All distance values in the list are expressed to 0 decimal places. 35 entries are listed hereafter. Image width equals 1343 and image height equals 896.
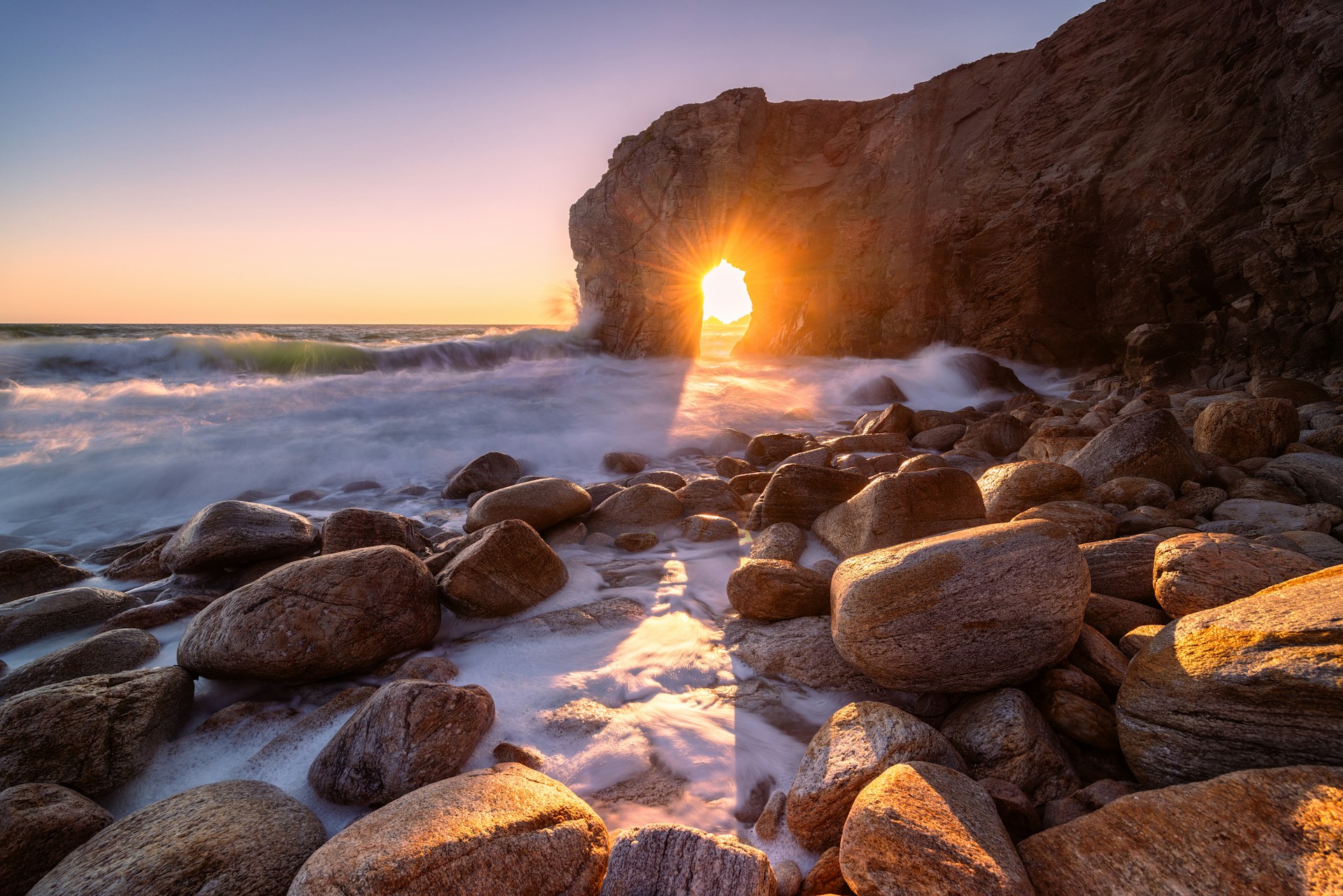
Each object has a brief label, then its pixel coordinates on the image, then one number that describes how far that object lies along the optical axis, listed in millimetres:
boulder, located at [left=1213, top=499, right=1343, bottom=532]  3086
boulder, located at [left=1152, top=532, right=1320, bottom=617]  2170
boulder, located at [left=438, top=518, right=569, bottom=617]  3332
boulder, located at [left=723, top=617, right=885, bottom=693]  2600
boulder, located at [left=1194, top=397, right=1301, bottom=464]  4582
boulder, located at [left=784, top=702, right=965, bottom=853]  1745
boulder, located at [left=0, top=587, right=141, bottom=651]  3355
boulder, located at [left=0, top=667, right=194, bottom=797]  2080
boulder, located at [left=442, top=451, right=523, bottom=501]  6688
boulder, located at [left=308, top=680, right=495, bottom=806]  2053
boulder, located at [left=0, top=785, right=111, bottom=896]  1663
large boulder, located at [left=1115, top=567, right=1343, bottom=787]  1369
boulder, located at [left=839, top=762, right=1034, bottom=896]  1289
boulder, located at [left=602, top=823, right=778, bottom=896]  1487
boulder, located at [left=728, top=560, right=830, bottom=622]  3102
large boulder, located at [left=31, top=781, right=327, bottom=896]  1519
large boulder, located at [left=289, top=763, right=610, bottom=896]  1377
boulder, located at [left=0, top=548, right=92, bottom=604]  4078
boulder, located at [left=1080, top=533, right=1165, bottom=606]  2600
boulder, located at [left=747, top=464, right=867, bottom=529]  4426
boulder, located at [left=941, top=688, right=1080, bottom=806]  1788
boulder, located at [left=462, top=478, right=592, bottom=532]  4672
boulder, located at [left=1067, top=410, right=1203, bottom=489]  4074
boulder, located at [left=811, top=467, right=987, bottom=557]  3486
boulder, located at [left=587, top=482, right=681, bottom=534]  5000
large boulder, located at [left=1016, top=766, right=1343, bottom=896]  1150
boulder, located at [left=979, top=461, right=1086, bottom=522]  3832
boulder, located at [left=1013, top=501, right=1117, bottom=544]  3244
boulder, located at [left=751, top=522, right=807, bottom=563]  3986
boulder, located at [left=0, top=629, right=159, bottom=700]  2676
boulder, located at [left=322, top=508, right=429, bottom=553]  4078
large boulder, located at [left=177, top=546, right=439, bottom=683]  2664
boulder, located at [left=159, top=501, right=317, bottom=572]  3926
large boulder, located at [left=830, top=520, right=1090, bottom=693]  2068
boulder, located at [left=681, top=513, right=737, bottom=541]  4684
